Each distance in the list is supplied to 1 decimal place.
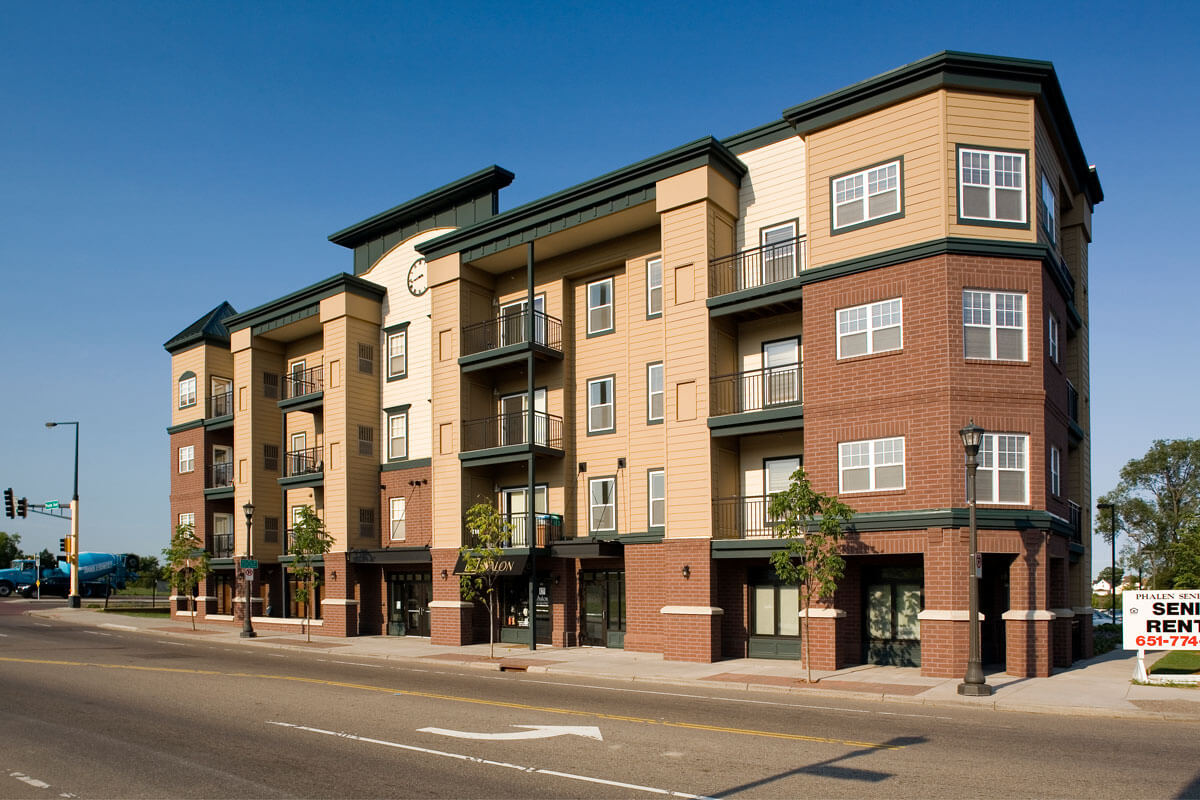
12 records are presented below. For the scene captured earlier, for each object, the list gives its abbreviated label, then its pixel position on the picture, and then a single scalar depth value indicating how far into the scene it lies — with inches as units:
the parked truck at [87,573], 2903.5
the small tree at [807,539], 819.4
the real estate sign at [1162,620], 767.1
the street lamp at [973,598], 700.0
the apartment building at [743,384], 856.3
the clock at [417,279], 1421.0
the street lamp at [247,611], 1391.4
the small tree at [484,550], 1095.6
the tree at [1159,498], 2974.9
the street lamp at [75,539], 2164.1
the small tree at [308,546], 1331.2
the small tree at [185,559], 1656.0
